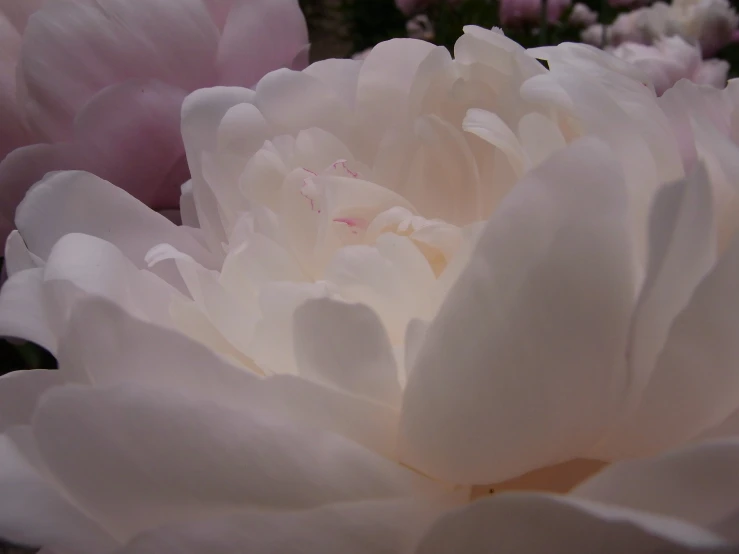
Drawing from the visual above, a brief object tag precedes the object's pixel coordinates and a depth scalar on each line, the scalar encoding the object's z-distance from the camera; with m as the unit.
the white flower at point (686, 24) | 0.71
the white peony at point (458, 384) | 0.11
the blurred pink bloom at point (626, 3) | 0.83
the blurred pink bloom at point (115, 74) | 0.20
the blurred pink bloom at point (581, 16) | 0.92
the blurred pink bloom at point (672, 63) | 0.50
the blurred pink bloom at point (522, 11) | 0.75
